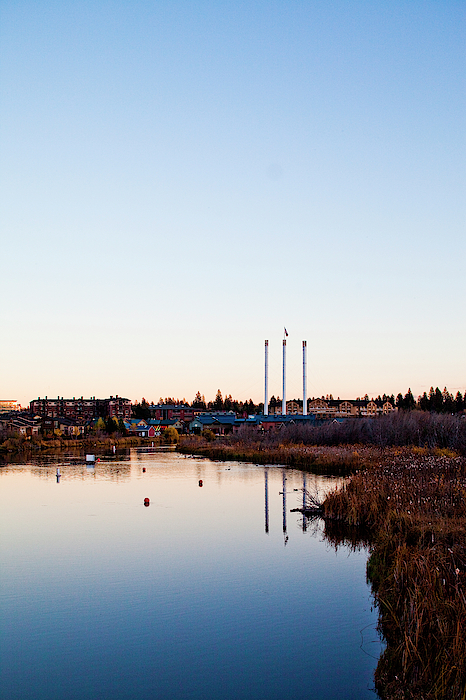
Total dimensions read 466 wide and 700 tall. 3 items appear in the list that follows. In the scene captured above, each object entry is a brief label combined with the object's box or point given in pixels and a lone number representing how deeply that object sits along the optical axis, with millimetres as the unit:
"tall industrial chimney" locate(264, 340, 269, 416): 126625
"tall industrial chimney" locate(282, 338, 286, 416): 127875
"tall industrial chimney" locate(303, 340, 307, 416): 125256
